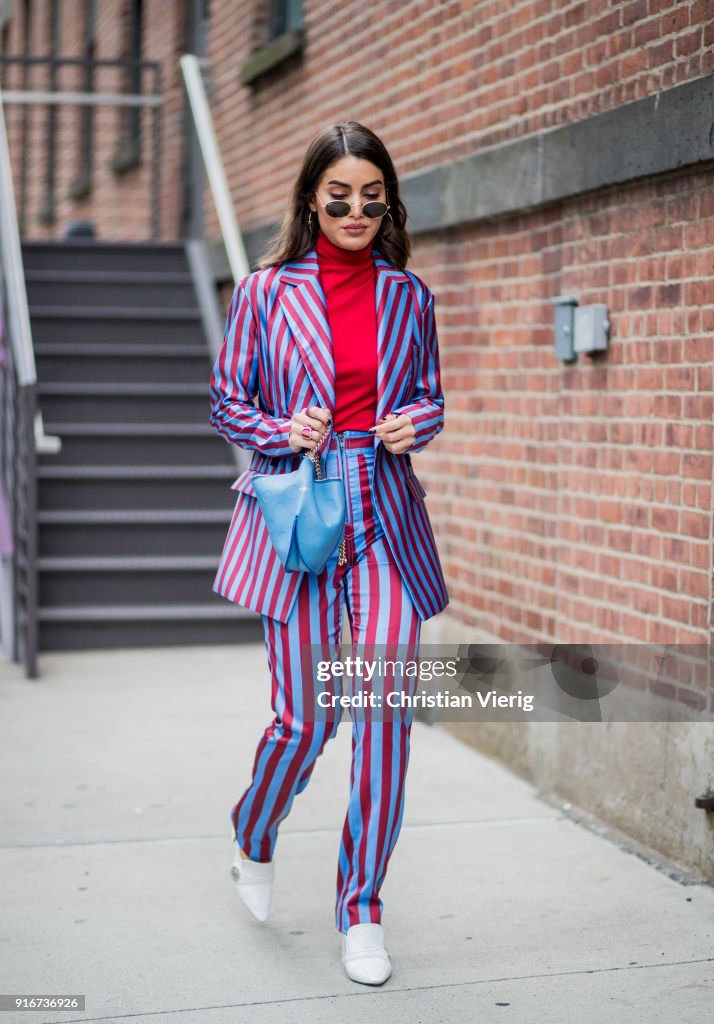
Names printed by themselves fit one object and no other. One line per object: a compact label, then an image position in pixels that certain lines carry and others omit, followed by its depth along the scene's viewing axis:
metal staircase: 7.69
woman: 3.42
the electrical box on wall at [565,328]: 4.89
